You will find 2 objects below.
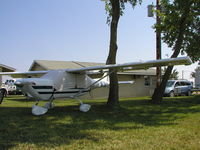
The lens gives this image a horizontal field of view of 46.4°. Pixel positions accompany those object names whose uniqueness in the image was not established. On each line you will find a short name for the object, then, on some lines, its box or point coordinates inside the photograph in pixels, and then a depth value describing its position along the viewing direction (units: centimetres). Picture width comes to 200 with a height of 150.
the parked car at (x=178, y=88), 2214
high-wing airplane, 876
